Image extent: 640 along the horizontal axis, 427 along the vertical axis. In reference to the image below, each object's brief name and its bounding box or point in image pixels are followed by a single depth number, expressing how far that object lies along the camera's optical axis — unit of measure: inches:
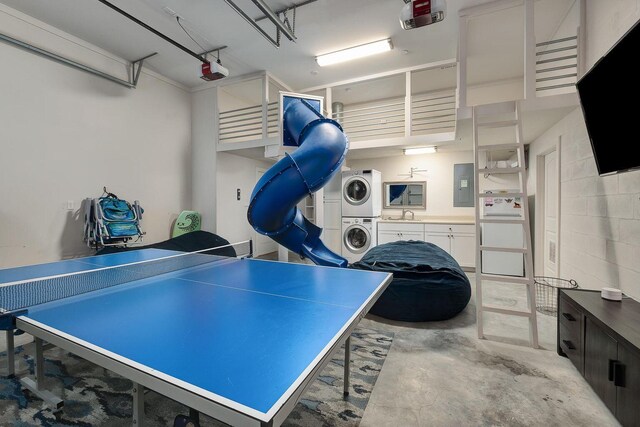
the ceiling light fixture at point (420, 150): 216.1
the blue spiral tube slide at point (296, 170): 82.0
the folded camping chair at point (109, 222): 155.6
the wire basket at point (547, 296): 131.6
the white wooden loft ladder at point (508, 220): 102.7
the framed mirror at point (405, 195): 242.7
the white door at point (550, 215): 150.9
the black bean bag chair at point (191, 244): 158.4
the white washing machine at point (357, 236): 224.4
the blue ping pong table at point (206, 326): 29.7
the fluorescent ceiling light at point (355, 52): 163.3
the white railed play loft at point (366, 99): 194.5
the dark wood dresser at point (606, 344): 58.5
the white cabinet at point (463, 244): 200.5
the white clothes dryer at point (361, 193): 223.6
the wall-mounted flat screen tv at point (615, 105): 66.8
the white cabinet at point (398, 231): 214.1
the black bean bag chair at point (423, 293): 115.9
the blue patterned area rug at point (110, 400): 63.6
